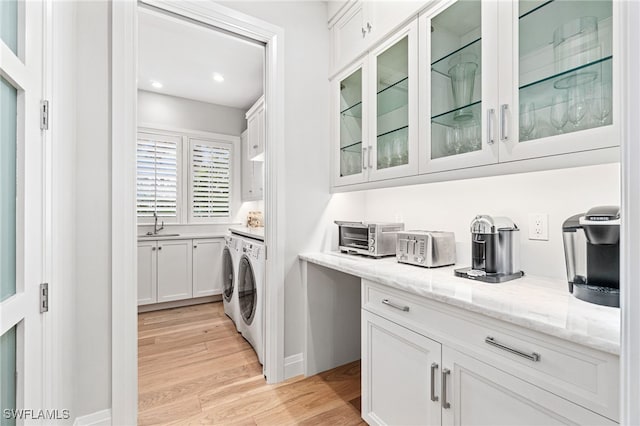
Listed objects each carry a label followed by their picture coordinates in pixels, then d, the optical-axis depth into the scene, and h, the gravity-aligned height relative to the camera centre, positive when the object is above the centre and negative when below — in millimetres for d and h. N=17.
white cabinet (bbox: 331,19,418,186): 1659 +645
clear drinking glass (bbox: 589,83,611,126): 986 +375
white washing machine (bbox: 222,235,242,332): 2975 -676
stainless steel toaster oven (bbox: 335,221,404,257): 1934 -173
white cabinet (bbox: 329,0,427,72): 1679 +1200
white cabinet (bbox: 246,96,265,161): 3379 +967
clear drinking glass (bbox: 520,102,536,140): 1182 +377
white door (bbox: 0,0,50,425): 848 +14
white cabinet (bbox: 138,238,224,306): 3523 -715
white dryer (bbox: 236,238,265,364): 2283 -684
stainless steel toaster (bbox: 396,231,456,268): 1602 -199
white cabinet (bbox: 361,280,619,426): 796 -538
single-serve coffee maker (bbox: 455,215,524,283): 1366 -157
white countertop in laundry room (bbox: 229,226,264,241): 2488 -198
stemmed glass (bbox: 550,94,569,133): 1104 +380
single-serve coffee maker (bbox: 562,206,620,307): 960 -149
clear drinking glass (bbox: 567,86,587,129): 1060 +389
